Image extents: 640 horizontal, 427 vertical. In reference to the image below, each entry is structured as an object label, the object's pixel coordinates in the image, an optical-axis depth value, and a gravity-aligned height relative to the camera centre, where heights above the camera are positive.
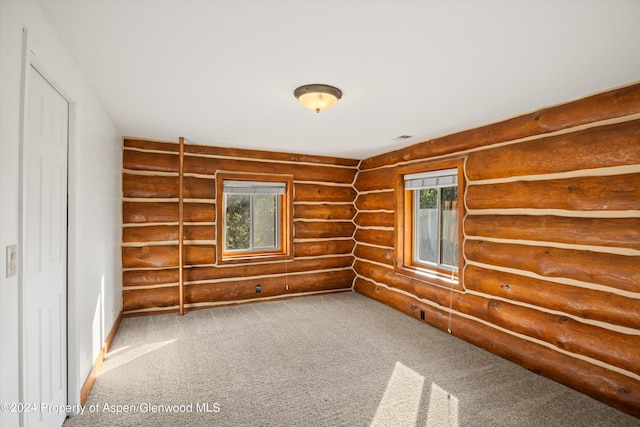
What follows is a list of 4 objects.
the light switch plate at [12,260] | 1.38 -0.20
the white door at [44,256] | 1.70 -0.25
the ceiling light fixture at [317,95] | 2.54 +0.94
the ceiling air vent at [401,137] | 4.17 +1.00
